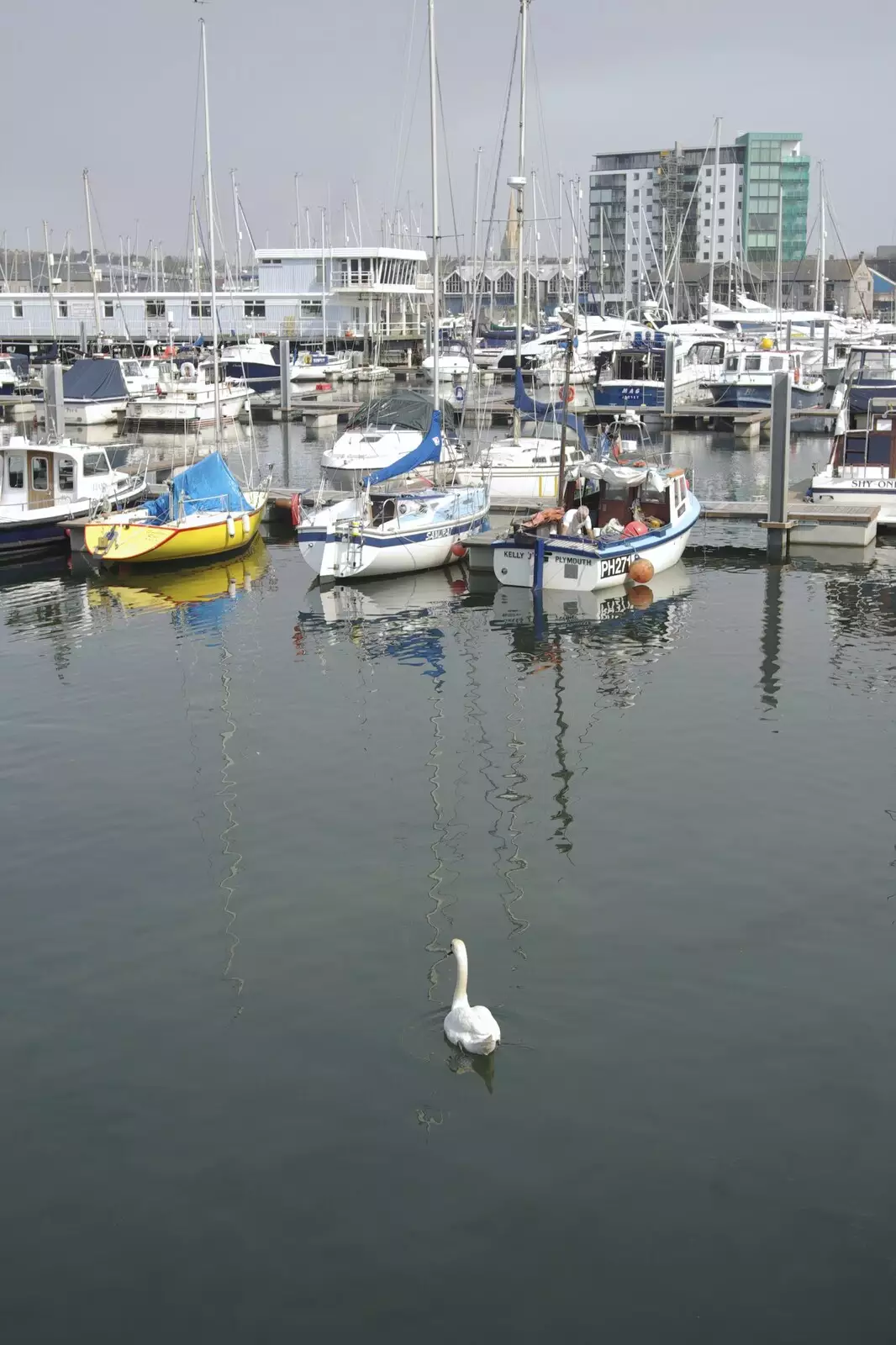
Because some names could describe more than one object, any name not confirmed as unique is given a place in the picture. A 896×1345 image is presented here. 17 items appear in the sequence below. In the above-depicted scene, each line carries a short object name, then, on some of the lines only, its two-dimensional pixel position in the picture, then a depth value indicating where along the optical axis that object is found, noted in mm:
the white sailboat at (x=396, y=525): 29516
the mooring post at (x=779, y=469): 32938
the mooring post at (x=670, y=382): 59791
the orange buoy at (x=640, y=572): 28891
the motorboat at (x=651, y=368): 62938
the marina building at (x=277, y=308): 92500
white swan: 11555
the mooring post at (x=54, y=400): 44719
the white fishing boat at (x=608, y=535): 28016
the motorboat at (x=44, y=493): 33656
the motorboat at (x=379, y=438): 43062
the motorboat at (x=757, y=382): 61625
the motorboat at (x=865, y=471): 34000
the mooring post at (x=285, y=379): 66375
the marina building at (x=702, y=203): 170750
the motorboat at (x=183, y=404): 63031
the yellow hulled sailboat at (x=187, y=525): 31531
